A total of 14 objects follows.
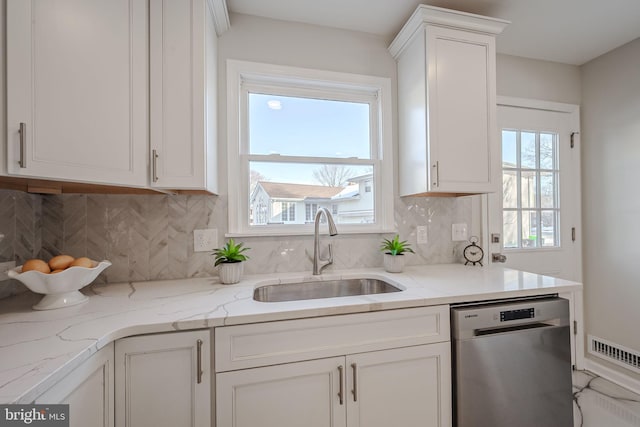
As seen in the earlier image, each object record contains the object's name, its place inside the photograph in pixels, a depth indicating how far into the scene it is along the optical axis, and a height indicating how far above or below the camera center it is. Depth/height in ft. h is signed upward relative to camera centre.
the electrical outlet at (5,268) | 3.73 -0.67
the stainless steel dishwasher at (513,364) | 3.93 -2.20
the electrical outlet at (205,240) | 5.26 -0.43
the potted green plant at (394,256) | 5.50 -0.81
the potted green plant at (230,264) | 4.66 -0.79
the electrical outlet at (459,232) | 6.56 -0.39
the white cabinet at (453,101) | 5.25 +2.25
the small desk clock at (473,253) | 6.50 -0.89
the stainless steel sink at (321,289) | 5.08 -1.40
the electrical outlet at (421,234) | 6.35 -0.43
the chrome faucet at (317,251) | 5.30 -0.67
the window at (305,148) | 5.67 +1.50
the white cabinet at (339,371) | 3.30 -2.00
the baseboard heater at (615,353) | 6.46 -3.43
